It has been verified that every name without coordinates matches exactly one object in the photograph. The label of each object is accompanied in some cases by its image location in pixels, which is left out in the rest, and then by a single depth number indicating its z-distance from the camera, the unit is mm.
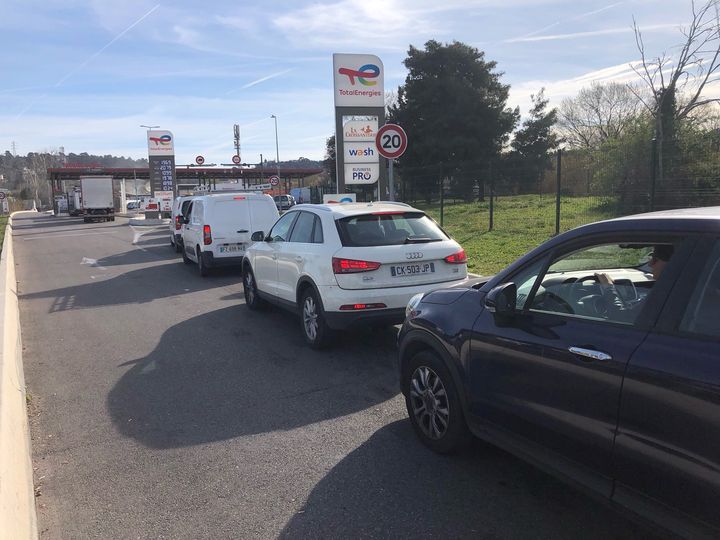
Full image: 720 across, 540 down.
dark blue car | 2365
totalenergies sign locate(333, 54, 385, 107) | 17016
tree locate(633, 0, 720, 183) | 14031
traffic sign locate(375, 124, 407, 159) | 12000
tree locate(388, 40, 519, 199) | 38562
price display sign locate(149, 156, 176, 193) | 46500
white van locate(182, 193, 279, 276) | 12875
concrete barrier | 2807
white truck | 45469
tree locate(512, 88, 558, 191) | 41281
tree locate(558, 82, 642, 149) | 51625
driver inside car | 2721
